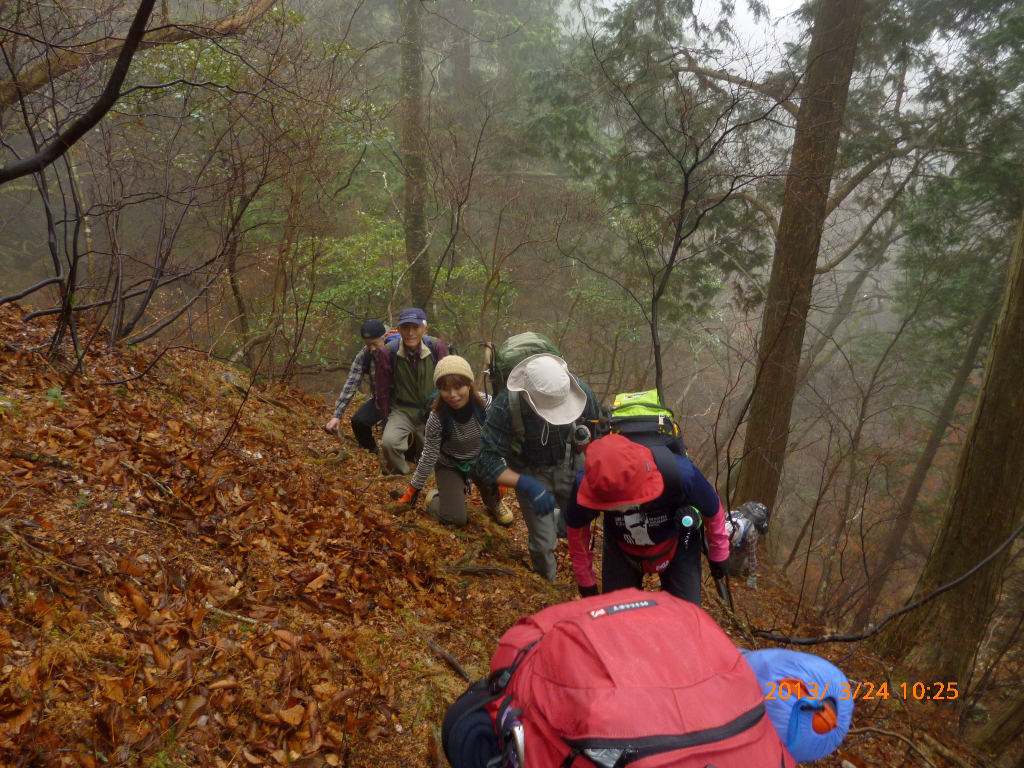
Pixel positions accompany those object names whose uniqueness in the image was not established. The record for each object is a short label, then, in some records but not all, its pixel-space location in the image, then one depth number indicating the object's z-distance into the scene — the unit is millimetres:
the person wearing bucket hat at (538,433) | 4020
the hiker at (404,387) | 5902
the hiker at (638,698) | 1499
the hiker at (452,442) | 4574
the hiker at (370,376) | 5988
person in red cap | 2768
